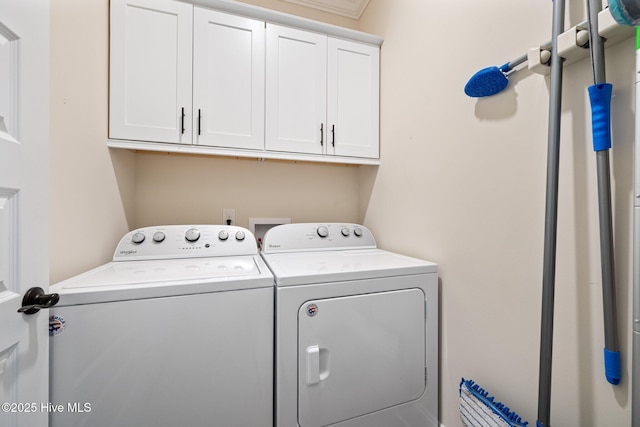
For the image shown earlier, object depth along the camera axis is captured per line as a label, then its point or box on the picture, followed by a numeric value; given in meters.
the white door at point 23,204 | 0.61
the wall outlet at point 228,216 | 1.71
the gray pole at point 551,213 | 0.70
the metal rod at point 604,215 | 0.61
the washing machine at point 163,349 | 0.75
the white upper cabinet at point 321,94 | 1.51
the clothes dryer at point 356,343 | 0.93
